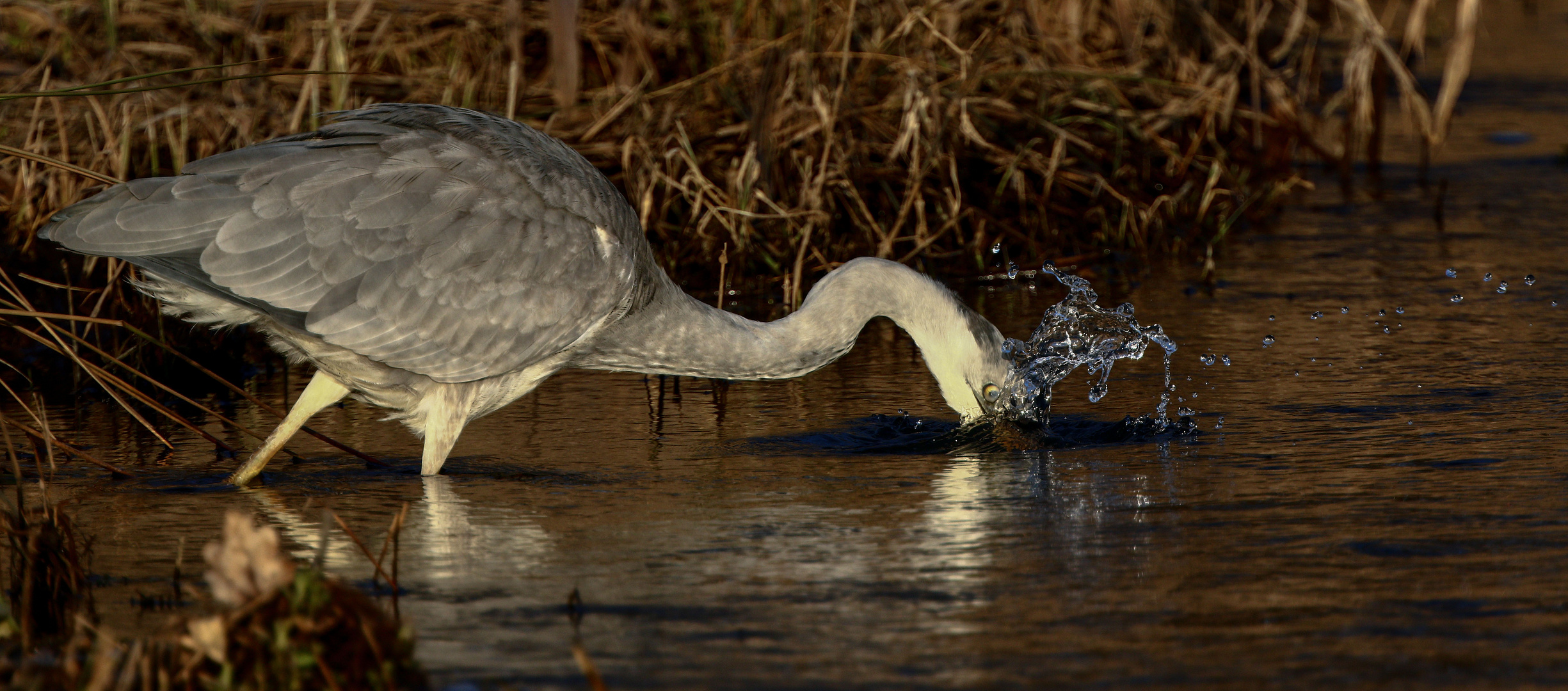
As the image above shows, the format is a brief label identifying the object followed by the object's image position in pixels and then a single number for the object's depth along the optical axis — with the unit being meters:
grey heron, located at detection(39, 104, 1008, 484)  10.38
